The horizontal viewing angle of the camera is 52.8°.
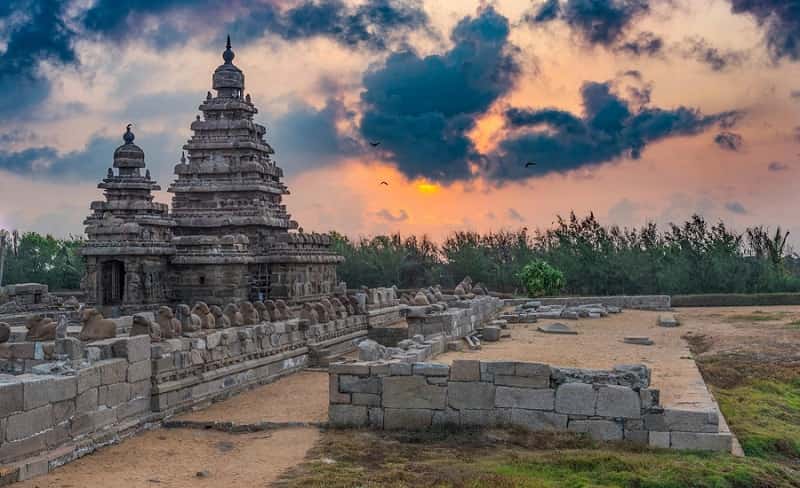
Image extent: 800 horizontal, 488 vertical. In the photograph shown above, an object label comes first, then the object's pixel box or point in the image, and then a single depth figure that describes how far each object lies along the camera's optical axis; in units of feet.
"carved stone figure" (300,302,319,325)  64.28
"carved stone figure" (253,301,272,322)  60.39
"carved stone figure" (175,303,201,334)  49.58
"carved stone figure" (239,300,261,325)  57.82
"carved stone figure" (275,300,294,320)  63.82
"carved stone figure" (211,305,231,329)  54.03
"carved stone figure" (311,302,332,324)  66.95
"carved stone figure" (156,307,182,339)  45.85
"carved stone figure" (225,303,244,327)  56.24
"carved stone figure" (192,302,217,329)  51.93
